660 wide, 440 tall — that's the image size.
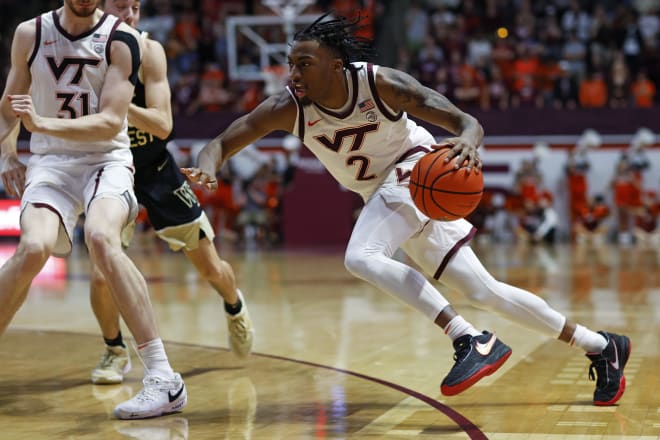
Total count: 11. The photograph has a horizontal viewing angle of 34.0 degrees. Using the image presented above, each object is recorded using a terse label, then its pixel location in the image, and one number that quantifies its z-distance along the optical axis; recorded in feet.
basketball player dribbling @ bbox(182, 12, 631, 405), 15.99
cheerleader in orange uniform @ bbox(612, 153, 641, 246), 54.13
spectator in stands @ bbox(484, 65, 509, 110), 59.16
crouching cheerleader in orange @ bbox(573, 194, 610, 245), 54.39
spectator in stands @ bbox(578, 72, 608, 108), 58.44
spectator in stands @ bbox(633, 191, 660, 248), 53.88
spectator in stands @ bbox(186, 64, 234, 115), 63.16
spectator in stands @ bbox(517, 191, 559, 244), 54.65
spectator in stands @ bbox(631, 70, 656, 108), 57.62
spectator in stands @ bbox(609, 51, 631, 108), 58.13
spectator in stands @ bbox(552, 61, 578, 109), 58.75
